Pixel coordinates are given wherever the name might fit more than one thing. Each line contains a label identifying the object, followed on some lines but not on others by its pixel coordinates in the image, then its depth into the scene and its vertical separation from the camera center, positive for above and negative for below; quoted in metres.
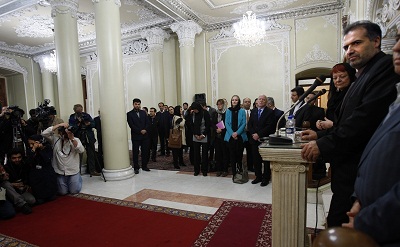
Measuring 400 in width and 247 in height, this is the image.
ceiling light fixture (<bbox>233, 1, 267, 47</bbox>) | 6.29 +1.92
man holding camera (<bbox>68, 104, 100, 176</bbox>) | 4.91 -0.45
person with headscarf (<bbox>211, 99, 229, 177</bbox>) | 4.92 -0.73
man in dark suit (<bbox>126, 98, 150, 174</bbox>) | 5.40 -0.54
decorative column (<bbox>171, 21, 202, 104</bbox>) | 8.08 +1.71
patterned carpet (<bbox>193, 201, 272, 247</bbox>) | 2.43 -1.38
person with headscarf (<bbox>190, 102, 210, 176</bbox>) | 4.99 -0.57
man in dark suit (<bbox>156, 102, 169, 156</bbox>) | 7.14 -0.52
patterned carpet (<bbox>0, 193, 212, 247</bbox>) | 2.57 -1.40
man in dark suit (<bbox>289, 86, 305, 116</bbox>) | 3.93 +0.16
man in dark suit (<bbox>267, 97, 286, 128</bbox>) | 4.53 -0.20
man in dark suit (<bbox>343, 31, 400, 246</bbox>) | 0.81 -0.33
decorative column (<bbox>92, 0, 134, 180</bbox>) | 4.76 +0.37
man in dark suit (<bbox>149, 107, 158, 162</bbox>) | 6.66 -0.71
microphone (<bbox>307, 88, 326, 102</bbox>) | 2.05 +0.08
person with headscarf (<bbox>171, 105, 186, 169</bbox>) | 5.80 -1.05
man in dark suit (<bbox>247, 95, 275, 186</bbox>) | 4.26 -0.47
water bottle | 1.96 -0.22
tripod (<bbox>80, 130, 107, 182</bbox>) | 5.09 -0.86
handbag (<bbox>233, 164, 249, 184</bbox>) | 4.42 -1.36
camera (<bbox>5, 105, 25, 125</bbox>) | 3.91 -0.03
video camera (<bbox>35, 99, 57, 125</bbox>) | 4.71 -0.03
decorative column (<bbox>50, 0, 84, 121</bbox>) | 5.21 +1.22
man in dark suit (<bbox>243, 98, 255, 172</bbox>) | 5.23 -1.11
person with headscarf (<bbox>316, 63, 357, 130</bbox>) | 1.96 +0.13
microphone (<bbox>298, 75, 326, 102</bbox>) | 1.78 +0.14
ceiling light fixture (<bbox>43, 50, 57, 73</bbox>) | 9.47 +1.84
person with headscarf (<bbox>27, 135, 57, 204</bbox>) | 3.65 -0.94
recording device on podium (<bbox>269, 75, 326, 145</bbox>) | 1.71 -0.25
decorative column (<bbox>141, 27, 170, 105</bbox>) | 8.53 +1.74
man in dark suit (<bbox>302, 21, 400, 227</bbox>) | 1.29 -0.07
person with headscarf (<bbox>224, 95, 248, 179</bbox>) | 4.54 -0.47
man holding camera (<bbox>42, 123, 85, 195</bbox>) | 4.09 -0.80
